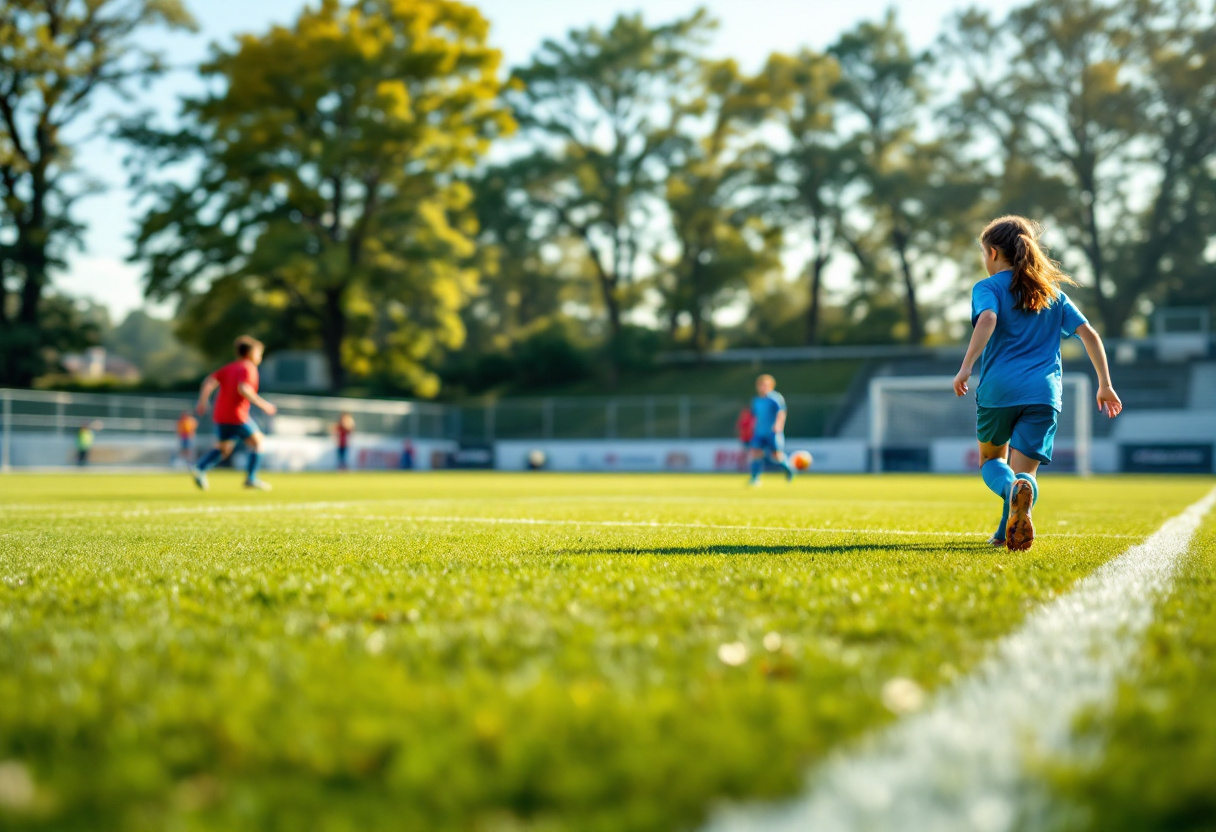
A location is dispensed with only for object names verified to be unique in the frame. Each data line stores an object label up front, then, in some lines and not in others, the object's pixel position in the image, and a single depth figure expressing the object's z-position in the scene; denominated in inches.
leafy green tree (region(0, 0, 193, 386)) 1593.3
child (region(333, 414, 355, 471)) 1208.2
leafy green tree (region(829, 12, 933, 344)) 2089.1
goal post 1288.1
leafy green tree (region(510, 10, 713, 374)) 2028.8
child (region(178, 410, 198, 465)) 1184.8
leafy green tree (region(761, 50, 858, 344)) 2058.3
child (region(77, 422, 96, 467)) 1151.0
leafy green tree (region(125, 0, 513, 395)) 1616.6
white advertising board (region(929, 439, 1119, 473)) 1252.5
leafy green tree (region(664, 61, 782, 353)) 2076.8
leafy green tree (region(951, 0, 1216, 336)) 1782.7
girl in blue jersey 221.8
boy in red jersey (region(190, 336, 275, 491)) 515.5
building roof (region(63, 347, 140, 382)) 5088.6
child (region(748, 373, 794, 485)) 686.5
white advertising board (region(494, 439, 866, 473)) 1379.2
